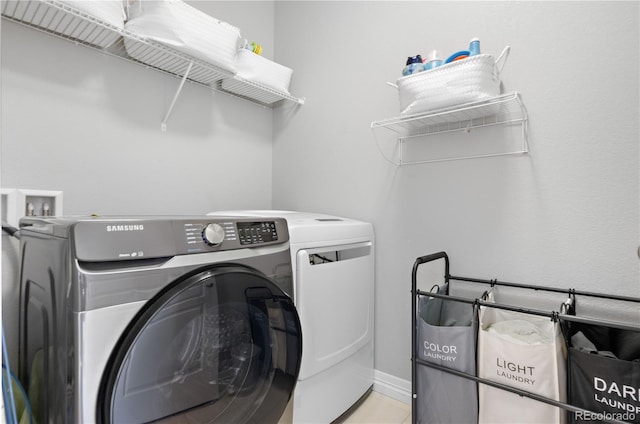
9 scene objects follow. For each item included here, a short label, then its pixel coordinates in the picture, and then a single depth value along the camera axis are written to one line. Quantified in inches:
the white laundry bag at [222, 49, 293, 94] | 69.6
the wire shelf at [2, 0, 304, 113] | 46.4
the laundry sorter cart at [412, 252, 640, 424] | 37.8
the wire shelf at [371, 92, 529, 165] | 50.7
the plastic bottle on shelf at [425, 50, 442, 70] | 54.4
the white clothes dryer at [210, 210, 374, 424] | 49.5
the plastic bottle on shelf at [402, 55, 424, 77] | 55.7
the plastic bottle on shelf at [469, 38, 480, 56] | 50.9
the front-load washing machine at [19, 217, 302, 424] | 28.8
